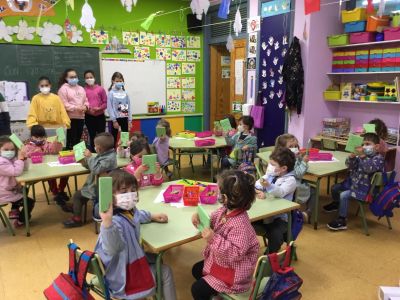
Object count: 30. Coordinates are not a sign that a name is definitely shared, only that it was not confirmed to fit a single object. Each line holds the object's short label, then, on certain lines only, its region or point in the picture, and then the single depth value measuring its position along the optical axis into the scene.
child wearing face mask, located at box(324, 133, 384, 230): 3.48
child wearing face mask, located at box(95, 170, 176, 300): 1.85
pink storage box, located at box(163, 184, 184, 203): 2.53
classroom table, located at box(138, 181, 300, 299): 1.96
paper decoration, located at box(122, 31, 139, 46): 6.93
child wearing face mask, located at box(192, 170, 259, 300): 1.82
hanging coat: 5.56
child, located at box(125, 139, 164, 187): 2.67
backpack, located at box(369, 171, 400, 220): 3.44
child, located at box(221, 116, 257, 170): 4.55
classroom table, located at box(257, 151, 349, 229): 3.42
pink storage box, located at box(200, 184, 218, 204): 2.50
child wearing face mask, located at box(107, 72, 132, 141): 5.79
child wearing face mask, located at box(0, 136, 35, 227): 3.32
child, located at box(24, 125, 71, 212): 4.18
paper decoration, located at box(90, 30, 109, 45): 6.61
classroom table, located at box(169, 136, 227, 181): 4.69
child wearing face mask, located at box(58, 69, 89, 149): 5.45
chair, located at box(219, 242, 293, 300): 1.69
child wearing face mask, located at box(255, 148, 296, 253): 2.66
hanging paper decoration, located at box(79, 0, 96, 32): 4.18
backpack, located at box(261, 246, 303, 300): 1.70
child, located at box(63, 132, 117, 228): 3.38
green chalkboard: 5.95
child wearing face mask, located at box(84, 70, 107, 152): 5.85
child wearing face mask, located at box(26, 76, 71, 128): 4.91
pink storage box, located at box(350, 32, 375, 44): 5.00
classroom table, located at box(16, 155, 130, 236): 3.26
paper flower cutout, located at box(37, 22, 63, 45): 6.12
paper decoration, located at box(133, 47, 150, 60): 7.13
